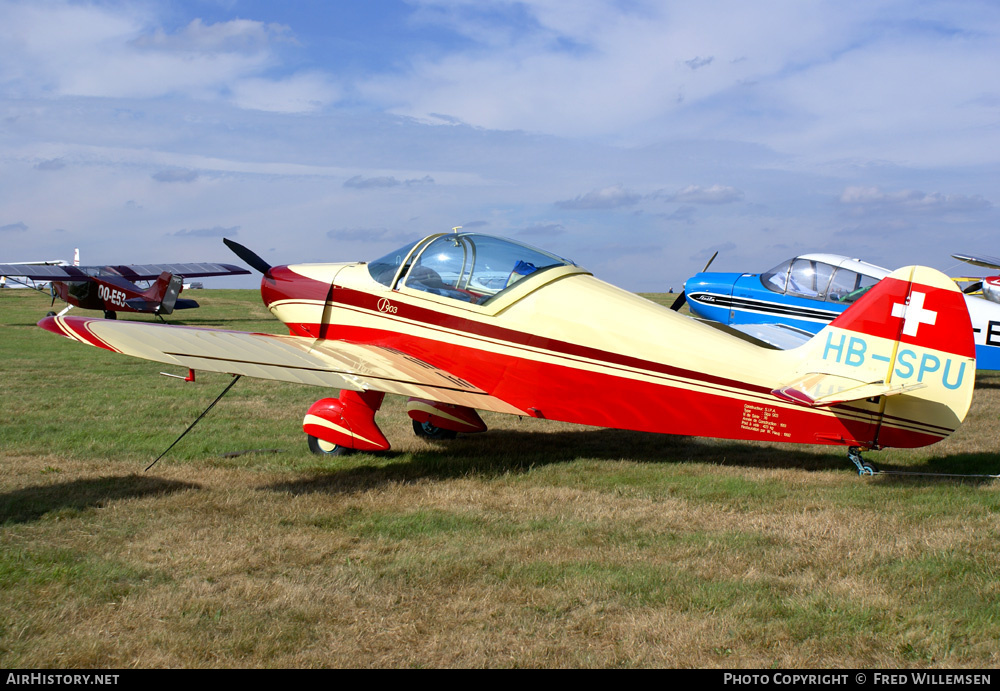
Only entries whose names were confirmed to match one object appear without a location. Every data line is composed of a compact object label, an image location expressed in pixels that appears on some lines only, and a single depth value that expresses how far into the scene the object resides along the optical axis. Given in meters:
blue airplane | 10.60
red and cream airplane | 5.62
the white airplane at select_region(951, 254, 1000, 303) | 16.81
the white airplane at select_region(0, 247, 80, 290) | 64.51
